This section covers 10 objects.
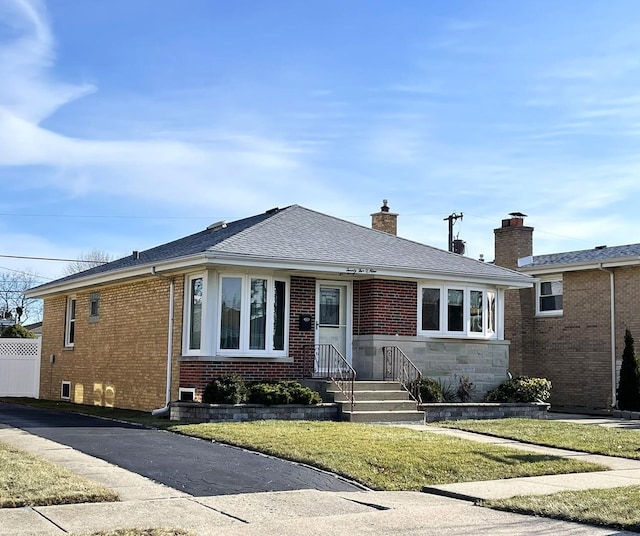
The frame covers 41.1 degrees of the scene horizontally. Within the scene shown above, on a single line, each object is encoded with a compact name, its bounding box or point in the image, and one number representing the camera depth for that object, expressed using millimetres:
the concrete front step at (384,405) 17047
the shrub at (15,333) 33281
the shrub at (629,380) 21250
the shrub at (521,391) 19641
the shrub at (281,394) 16328
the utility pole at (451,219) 47031
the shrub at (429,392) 18203
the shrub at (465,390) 19984
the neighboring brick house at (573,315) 24031
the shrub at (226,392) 16359
